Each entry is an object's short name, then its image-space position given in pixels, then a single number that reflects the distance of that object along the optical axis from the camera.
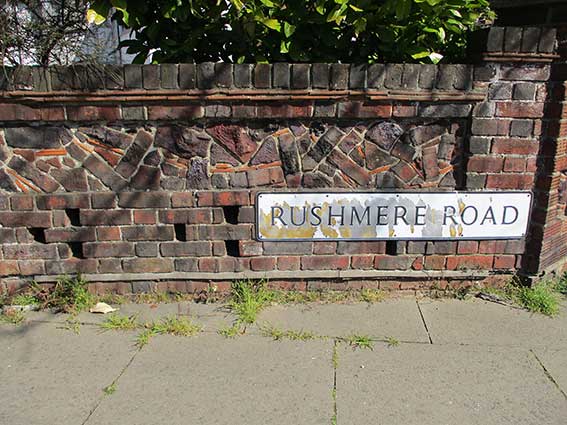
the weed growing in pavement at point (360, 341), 2.94
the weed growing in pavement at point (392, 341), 2.96
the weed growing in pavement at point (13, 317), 3.22
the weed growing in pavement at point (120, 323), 3.15
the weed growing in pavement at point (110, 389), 2.52
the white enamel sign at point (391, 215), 3.37
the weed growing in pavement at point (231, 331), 3.06
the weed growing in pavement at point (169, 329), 3.04
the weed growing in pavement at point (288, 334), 3.02
